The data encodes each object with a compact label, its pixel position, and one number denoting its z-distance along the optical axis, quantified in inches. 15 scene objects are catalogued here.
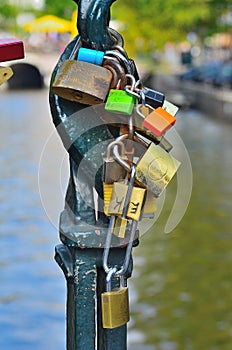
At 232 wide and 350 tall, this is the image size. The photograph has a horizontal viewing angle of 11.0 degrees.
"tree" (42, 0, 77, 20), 2313.0
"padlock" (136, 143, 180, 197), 48.4
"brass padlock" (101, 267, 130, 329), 48.8
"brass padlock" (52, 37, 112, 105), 47.3
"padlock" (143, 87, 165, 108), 49.4
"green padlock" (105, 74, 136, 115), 47.1
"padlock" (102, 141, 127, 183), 47.8
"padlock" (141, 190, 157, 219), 48.9
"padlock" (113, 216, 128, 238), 48.6
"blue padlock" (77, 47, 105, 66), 48.4
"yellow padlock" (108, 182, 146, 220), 48.1
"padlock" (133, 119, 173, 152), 48.4
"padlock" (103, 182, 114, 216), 48.4
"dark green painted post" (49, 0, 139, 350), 48.0
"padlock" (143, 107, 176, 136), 47.5
